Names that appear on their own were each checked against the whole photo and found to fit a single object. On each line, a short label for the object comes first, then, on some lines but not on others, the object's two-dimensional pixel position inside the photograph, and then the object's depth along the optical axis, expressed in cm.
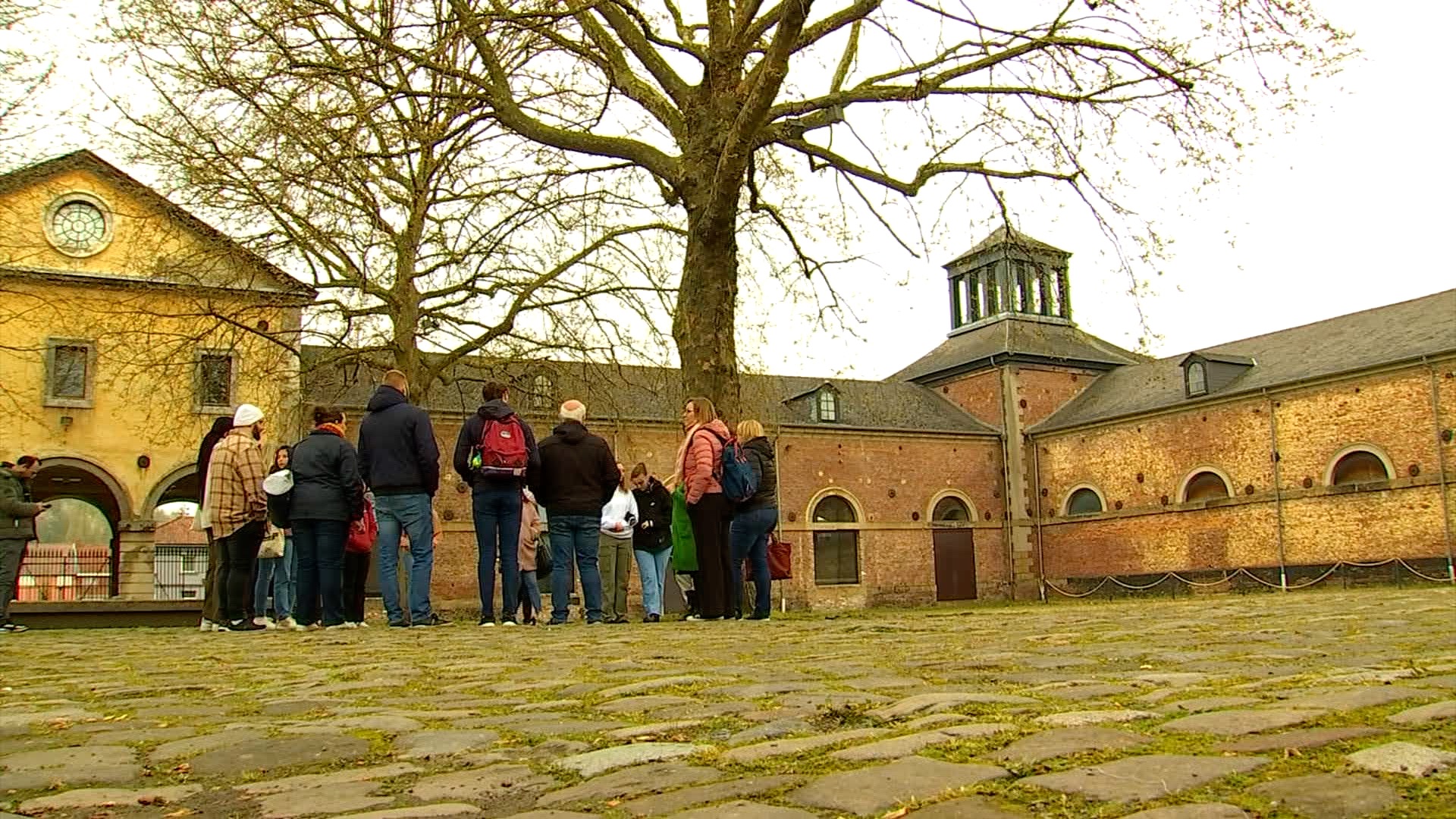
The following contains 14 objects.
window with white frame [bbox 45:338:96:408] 2566
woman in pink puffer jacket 1011
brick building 2791
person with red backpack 971
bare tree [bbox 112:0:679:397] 1149
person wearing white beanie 1005
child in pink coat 1191
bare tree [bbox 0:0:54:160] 1170
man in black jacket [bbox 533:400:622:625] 1008
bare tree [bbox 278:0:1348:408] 1211
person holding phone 1127
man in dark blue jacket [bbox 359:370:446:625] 974
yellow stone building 2480
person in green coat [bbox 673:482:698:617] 1077
